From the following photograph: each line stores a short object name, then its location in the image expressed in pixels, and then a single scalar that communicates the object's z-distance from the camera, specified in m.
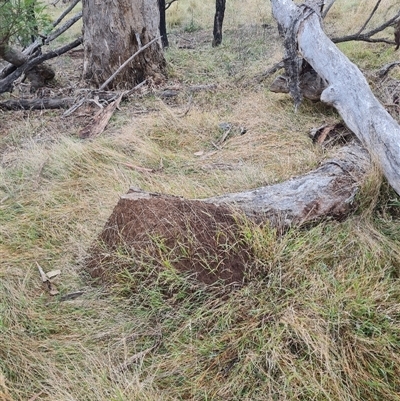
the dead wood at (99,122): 4.48
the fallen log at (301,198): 2.57
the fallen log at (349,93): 2.78
